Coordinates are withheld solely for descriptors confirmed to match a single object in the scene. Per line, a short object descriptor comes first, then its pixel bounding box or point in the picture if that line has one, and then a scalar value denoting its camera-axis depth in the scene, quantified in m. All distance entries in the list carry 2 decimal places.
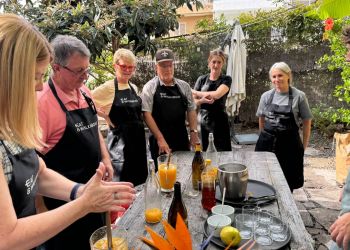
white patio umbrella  6.05
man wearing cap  3.56
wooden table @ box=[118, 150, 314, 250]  1.65
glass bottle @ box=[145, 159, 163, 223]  1.88
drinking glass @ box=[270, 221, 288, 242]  1.63
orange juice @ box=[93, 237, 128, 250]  1.33
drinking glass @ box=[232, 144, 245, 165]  2.86
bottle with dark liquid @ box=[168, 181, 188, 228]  1.75
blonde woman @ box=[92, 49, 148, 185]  3.22
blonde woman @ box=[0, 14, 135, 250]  1.10
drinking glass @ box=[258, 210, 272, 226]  1.74
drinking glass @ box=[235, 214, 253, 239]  1.65
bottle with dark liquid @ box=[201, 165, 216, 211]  1.96
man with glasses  2.13
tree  3.66
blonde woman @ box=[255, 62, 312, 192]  3.67
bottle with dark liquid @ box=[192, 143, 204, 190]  2.30
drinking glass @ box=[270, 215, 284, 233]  1.69
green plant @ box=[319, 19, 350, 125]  4.95
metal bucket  1.96
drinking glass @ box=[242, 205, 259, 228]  1.72
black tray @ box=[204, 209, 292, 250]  1.55
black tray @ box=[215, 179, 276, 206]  1.99
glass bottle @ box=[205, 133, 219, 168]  2.55
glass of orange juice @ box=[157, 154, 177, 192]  2.25
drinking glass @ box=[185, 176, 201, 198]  2.20
